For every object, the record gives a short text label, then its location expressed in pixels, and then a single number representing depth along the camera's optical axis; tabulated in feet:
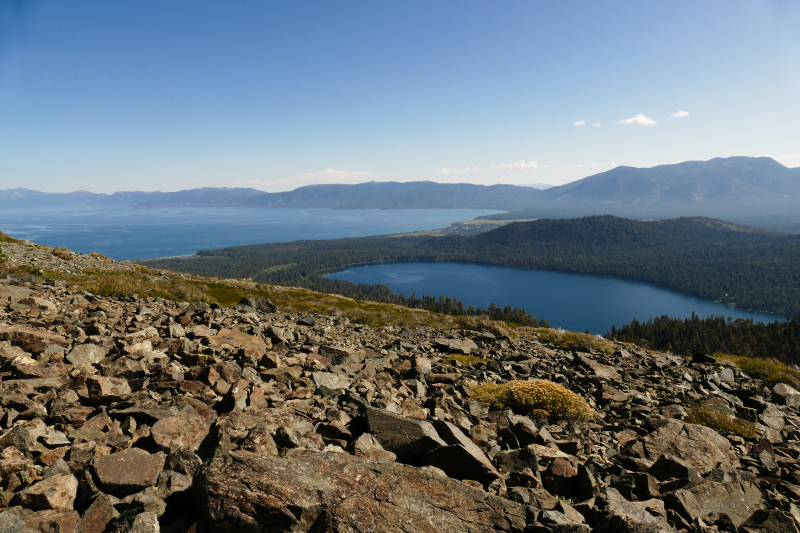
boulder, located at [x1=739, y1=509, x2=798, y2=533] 25.80
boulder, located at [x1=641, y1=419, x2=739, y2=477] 37.01
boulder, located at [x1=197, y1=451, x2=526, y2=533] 19.61
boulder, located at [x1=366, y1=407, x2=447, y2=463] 29.91
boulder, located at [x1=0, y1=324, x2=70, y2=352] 39.37
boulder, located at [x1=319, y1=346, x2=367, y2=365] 58.95
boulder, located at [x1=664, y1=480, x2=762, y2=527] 27.35
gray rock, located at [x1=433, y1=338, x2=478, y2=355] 83.45
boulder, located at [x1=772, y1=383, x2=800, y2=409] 61.39
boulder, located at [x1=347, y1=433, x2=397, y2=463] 28.71
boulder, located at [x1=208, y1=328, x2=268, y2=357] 52.09
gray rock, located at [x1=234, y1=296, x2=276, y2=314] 111.27
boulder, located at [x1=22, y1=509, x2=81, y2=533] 18.04
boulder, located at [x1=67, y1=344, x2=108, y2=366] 38.88
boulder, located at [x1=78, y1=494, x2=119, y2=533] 18.90
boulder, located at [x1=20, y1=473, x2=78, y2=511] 19.30
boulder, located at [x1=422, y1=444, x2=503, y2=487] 27.43
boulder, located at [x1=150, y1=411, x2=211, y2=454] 26.48
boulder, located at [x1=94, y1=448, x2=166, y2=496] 21.49
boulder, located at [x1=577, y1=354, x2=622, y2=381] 70.38
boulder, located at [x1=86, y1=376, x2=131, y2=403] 31.30
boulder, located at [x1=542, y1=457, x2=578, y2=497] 29.91
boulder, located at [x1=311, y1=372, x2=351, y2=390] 43.67
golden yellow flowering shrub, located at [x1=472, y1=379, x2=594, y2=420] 45.65
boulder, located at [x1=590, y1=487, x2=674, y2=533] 20.57
